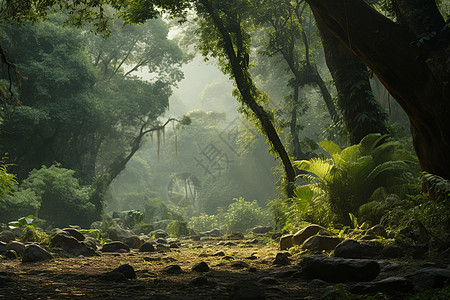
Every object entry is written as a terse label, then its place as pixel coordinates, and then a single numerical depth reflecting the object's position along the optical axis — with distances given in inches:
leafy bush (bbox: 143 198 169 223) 1333.9
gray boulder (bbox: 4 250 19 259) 251.0
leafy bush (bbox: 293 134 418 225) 299.9
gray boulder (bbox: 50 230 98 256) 293.4
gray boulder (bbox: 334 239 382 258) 206.4
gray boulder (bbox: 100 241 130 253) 334.0
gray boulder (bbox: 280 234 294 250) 289.3
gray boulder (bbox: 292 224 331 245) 278.5
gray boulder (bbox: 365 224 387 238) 236.2
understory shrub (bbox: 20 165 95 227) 674.8
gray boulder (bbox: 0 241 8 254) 262.8
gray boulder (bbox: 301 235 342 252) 243.0
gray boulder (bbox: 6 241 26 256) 265.7
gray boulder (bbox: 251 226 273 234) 648.3
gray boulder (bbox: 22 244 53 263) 236.9
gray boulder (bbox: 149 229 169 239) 606.4
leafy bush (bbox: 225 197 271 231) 1003.3
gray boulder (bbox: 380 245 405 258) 197.6
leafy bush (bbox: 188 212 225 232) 1121.4
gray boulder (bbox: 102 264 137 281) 172.6
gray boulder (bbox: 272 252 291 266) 222.7
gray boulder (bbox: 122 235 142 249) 395.0
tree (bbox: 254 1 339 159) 648.9
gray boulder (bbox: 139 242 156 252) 347.3
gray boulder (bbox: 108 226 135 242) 432.0
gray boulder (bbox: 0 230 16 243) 332.8
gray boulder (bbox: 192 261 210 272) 206.1
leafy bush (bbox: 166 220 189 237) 711.7
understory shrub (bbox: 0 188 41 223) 556.4
